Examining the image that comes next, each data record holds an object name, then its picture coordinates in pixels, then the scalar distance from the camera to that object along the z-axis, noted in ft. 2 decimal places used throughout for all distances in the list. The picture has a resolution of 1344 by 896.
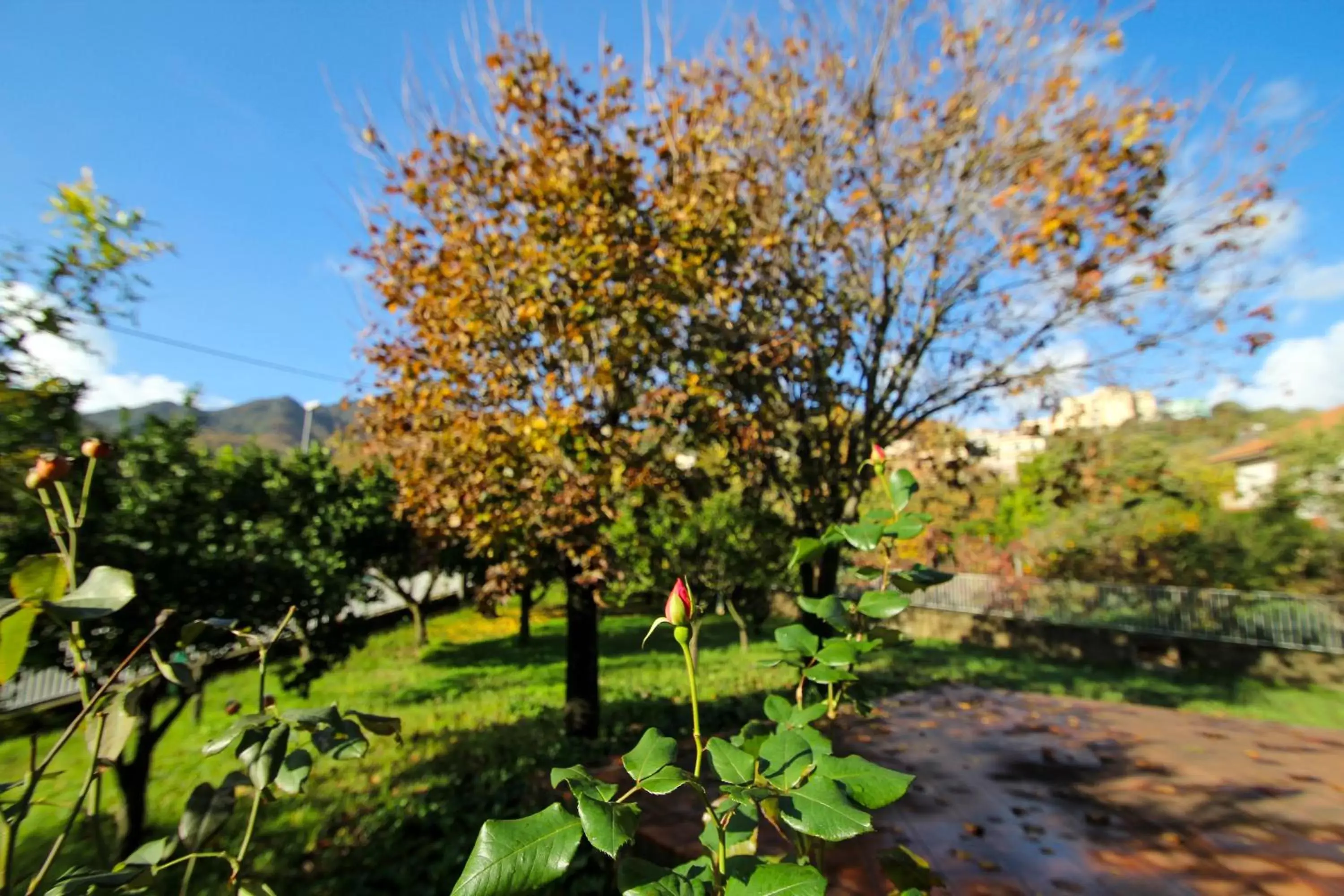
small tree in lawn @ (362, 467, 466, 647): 27.41
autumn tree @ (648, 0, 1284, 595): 16.71
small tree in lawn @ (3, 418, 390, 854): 11.69
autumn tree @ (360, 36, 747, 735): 13.76
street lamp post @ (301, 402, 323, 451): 76.05
